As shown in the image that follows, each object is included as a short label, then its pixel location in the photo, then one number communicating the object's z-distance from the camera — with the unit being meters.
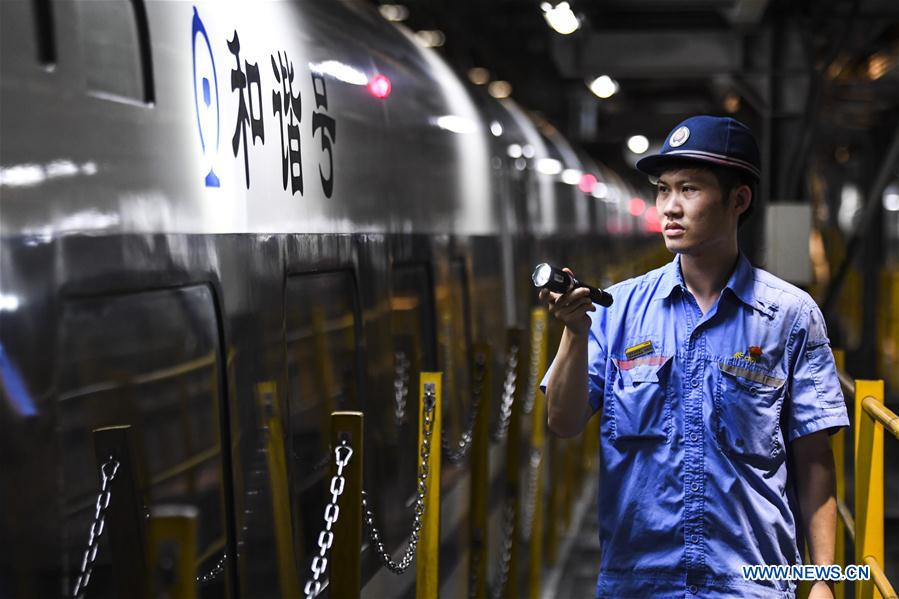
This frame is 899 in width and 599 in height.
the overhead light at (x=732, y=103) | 16.90
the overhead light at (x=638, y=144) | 26.38
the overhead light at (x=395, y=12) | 13.18
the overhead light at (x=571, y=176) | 11.42
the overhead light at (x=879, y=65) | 13.17
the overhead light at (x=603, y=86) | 14.91
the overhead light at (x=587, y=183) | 13.30
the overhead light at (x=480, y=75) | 17.42
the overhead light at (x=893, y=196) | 30.31
